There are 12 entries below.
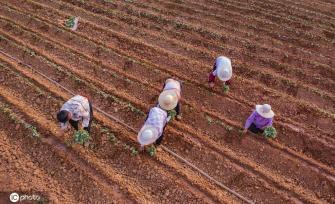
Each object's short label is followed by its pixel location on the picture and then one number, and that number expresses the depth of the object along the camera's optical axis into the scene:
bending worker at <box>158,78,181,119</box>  6.99
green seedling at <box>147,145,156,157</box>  7.18
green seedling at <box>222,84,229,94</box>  8.93
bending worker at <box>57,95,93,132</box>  6.31
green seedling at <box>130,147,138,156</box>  7.17
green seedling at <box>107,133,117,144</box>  7.40
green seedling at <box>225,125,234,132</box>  7.99
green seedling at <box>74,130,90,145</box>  7.21
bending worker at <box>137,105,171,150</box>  6.51
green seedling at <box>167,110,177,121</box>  7.89
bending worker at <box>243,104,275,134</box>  7.35
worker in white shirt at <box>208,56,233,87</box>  8.09
